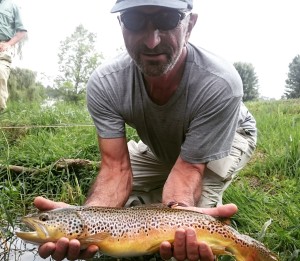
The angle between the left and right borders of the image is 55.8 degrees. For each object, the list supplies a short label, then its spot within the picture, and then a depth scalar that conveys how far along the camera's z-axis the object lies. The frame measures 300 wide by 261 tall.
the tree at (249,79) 15.38
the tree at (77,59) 13.40
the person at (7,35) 3.56
